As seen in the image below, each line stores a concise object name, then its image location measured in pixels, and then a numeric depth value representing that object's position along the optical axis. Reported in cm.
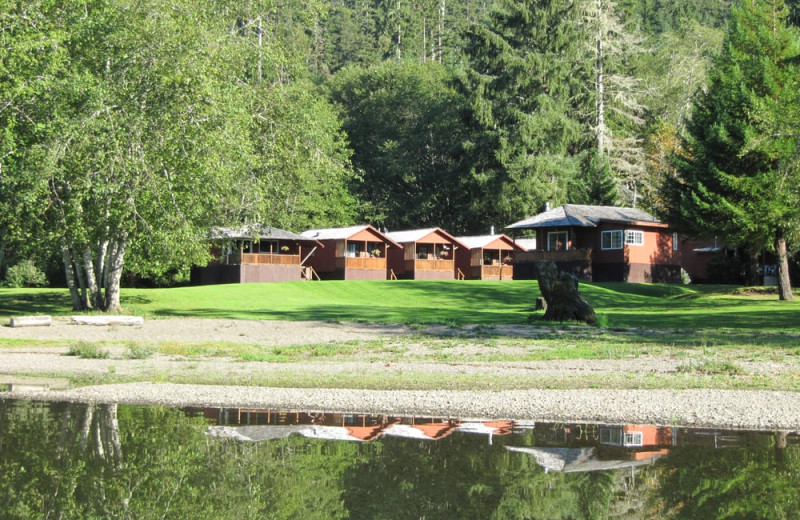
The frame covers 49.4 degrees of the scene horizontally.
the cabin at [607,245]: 5853
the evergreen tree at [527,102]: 7094
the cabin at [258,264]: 6019
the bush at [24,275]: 6391
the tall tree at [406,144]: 8400
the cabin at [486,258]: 7044
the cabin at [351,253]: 6525
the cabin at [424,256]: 6800
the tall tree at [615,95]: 7306
